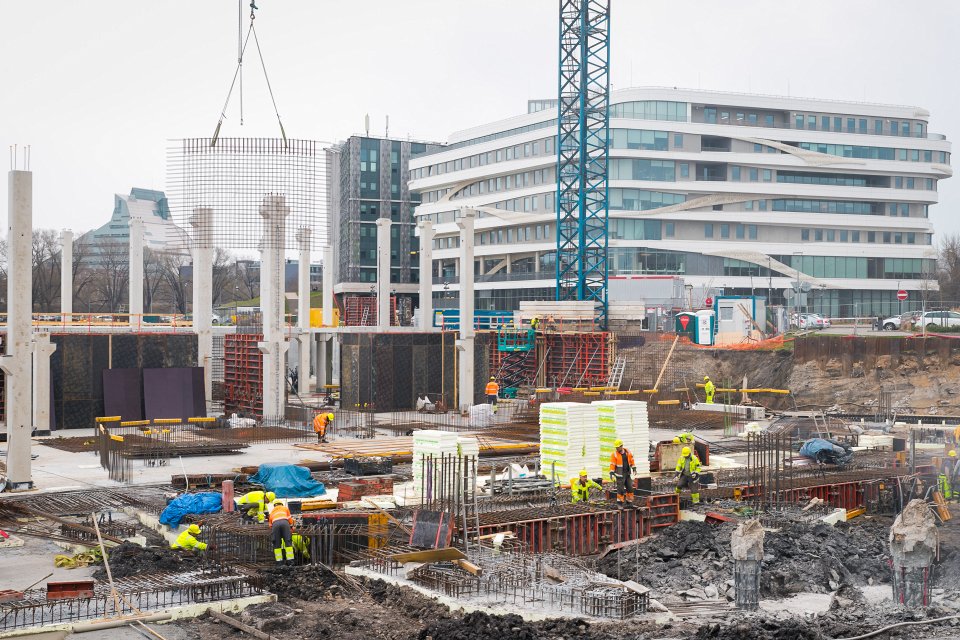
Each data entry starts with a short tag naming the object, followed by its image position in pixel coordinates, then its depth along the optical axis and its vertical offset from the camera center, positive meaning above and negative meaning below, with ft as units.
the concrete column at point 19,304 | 66.39 +2.45
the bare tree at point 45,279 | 225.35 +14.08
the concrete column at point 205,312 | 113.19 +3.11
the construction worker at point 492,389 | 126.21 -6.20
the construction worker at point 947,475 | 70.38 -9.64
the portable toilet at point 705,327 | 157.28 +1.82
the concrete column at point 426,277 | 135.03 +8.41
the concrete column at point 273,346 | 112.16 -0.68
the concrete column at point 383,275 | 140.48 +9.17
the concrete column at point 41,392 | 95.81 -5.08
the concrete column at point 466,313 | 125.08 +3.25
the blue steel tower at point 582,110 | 163.73 +38.43
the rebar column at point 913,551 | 46.70 -9.92
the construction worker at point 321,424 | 93.86 -7.87
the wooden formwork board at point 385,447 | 85.87 -9.47
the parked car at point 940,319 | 153.82 +3.00
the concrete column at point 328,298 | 151.12 +6.21
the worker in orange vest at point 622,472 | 64.85 -8.70
